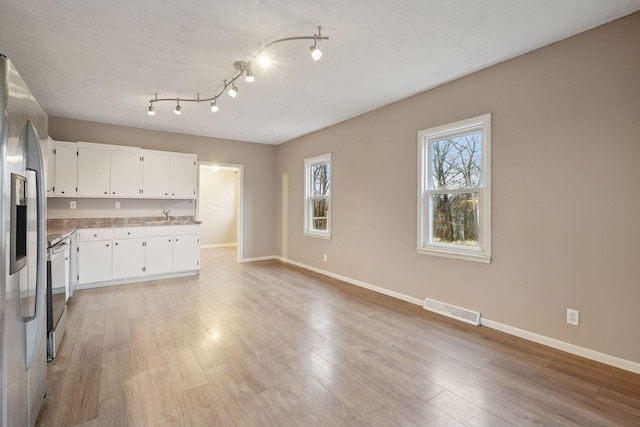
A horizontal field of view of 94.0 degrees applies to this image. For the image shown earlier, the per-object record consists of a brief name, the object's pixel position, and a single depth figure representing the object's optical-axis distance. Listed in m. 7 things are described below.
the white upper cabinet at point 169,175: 5.21
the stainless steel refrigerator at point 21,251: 1.22
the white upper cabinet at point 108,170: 4.71
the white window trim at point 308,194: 5.37
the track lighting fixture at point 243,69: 2.50
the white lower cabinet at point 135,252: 4.47
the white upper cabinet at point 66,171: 4.51
